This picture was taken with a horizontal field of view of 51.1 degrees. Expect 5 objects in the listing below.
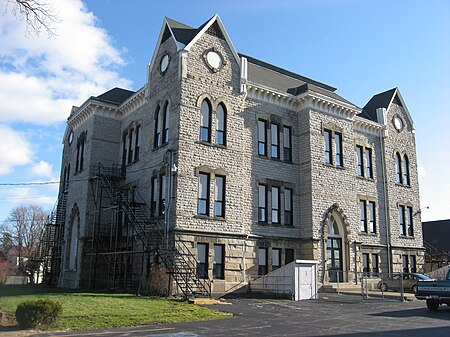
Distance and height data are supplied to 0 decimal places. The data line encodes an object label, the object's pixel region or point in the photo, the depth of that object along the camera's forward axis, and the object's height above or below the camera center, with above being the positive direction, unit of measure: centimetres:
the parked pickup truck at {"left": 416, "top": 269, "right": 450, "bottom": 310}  2039 -87
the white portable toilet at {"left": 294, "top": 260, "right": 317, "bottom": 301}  2559 -59
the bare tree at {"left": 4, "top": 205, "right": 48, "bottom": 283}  7456 +521
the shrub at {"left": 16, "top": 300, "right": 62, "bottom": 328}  1359 -142
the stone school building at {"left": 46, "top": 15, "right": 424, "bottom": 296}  2733 +574
